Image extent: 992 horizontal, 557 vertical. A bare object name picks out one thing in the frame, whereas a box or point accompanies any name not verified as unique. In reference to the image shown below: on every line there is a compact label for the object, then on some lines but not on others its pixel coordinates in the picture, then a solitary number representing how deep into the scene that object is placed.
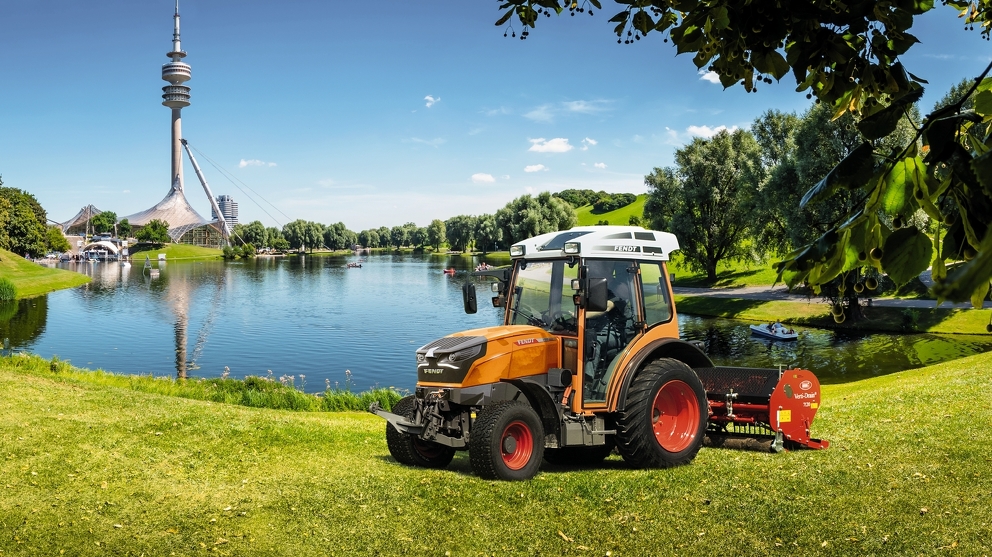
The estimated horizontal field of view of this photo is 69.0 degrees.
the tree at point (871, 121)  1.82
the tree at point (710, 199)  52.25
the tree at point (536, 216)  91.56
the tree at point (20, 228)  76.17
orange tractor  8.03
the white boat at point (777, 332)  33.19
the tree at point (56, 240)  122.52
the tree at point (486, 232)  128.38
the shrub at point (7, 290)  51.41
